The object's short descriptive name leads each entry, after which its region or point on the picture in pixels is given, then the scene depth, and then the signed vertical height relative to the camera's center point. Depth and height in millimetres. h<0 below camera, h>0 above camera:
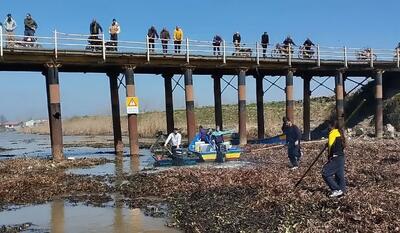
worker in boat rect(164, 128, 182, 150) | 24894 -1939
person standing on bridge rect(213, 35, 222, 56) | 32962 +3602
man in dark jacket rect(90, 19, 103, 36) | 29453 +4272
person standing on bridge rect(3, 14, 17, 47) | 27128 +4258
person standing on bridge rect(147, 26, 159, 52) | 32406 +4241
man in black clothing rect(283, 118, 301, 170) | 20516 -1906
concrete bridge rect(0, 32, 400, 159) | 27344 +2001
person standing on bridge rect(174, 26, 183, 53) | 32750 +4087
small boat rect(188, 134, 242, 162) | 25094 -2612
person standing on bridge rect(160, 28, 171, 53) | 33031 +4163
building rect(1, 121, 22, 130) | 175612 -7032
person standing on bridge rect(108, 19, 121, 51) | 30547 +4298
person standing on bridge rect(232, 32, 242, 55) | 36562 +4179
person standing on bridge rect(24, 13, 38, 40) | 27312 +4211
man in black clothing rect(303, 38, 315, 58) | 37875 +3459
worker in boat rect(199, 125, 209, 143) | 26469 -1861
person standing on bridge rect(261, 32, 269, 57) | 37328 +4130
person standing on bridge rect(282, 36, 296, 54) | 36803 +3723
